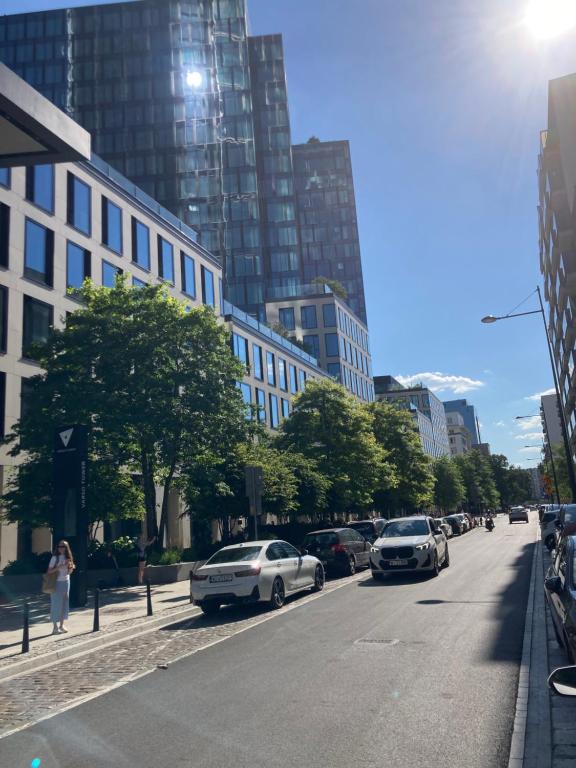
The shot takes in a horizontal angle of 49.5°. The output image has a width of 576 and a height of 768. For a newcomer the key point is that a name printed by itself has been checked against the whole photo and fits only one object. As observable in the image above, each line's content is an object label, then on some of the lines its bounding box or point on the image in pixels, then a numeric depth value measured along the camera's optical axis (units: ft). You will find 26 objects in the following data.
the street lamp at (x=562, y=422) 94.73
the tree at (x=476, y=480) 330.13
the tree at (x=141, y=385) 61.21
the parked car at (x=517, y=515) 215.78
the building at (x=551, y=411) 241.06
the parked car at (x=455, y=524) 155.84
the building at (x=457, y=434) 516.73
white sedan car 40.19
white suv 52.26
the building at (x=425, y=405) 351.25
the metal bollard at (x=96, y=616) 36.93
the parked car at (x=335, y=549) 61.11
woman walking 38.40
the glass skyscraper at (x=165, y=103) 261.24
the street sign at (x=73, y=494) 49.96
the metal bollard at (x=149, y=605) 42.85
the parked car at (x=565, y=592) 17.50
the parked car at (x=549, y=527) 46.08
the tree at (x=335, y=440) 108.99
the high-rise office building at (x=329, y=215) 366.02
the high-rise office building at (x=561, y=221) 128.88
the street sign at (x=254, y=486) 57.88
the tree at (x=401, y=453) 152.87
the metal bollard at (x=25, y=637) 31.48
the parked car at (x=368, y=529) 81.41
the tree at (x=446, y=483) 247.29
